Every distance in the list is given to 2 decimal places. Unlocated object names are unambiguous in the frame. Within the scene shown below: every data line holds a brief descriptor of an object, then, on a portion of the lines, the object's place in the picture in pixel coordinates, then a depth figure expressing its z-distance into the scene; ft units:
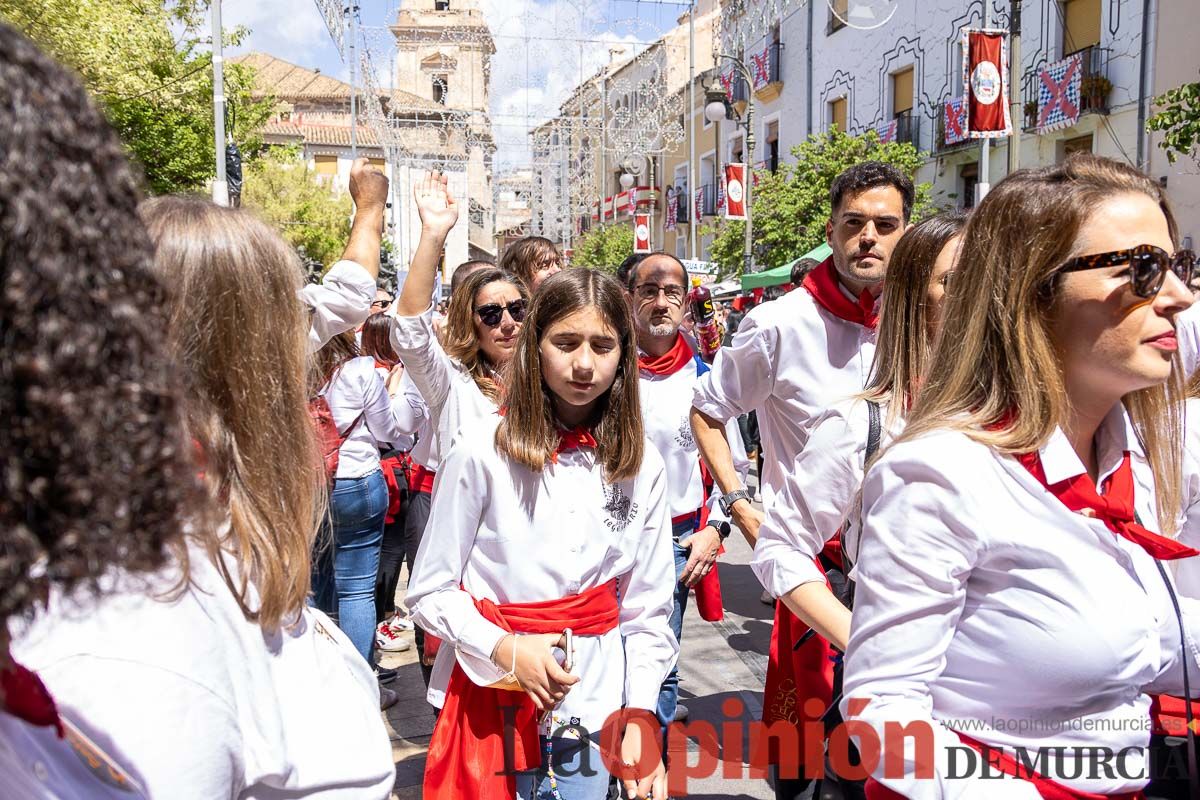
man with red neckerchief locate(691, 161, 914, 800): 10.56
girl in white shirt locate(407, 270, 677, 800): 7.61
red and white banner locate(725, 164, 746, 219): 65.77
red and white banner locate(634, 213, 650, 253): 82.50
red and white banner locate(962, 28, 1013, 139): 34.68
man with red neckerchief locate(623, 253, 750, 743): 12.80
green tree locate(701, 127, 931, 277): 65.87
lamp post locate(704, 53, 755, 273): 56.85
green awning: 53.21
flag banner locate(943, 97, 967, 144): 60.85
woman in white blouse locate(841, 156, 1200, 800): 4.58
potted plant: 50.83
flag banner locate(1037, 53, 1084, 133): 52.13
